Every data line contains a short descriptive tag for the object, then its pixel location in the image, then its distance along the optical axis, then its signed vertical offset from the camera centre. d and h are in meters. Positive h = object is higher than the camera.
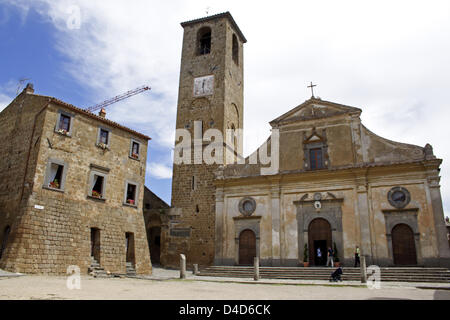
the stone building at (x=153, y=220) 26.78 +2.50
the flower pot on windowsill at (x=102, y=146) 19.77 +5.82
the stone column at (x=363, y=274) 14.50 -0.62
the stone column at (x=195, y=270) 19.62 -0.81
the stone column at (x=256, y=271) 16.19 -0.66
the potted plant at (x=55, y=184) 17.17 +3.21
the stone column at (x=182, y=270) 16.98 -0.71
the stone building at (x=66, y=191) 16.06 +3.09
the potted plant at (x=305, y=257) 19.34 +0.01
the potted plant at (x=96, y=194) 19.05 +3.08
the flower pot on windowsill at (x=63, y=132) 17.84 +5.92
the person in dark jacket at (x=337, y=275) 15.11 -0.71
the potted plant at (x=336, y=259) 18.52 -0.06
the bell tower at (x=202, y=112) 24.42 +10.71
